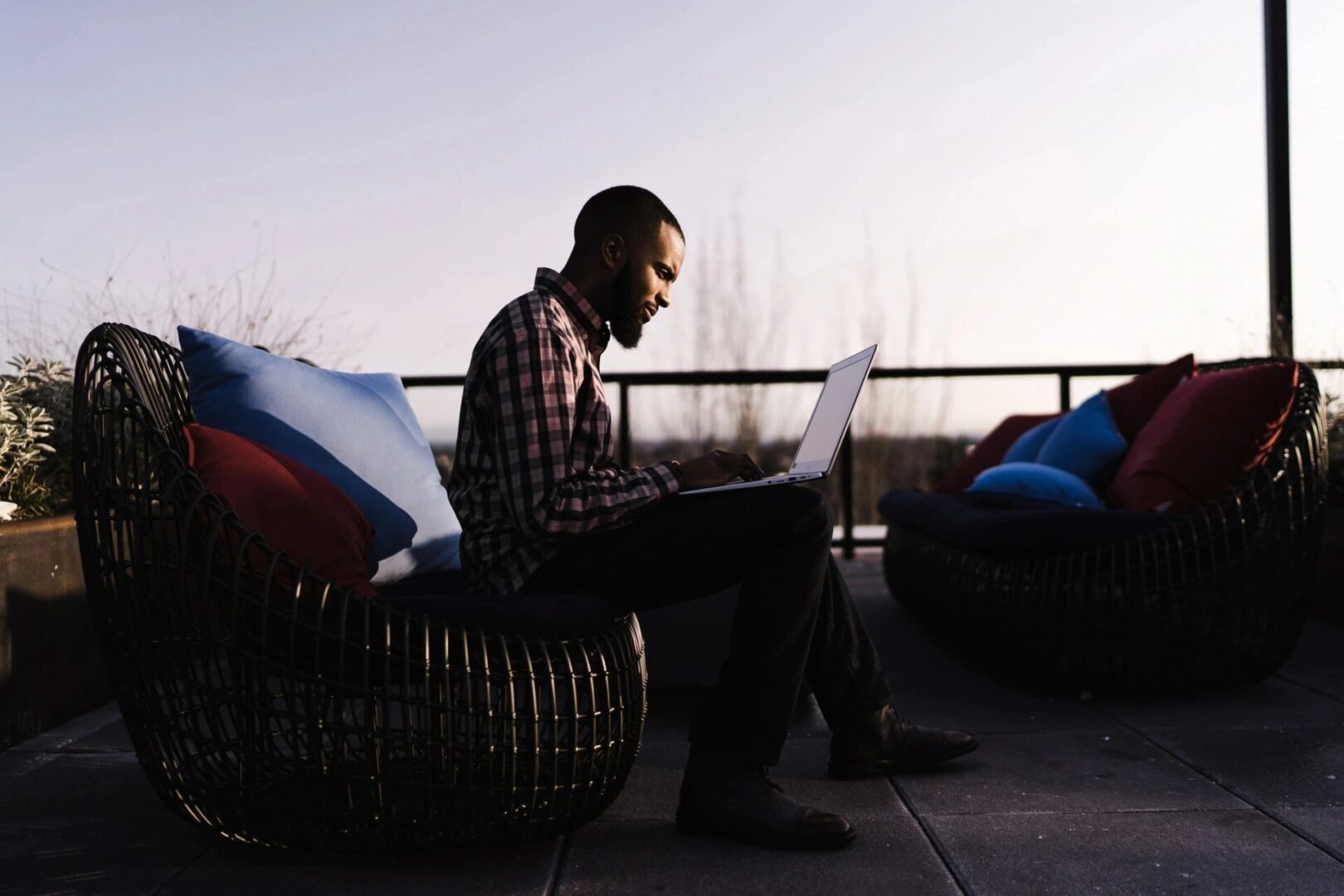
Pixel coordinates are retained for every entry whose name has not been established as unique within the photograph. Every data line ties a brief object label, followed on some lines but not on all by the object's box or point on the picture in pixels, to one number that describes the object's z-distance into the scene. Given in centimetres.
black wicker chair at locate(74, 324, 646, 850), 150
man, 166
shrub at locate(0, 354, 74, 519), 271
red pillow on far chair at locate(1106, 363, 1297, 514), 271
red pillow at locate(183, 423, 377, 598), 171
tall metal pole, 434
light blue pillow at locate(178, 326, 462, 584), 222
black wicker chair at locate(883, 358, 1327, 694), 251
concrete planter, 234
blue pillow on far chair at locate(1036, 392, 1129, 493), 336
